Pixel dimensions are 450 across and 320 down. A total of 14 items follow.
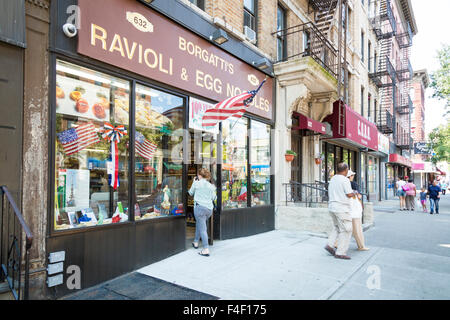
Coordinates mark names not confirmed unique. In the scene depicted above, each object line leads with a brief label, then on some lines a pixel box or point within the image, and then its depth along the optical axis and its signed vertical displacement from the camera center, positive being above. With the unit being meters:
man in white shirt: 5.51 -0.78
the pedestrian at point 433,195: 12.84 -1.18
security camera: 3.89 +1.86
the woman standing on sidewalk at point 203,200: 5.59 -0.60
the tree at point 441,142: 20.89 +1.95
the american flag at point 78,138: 4.16 +0.47
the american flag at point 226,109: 5.90 +1.20
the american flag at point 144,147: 5.16 +0.40
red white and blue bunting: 4.71 +0.35
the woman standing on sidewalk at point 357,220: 6.04 -1.05
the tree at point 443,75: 18.22 +5.78
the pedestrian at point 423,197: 14.03 -1.40
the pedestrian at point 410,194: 14.08 -1.26
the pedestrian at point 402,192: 14.54 -1.22
